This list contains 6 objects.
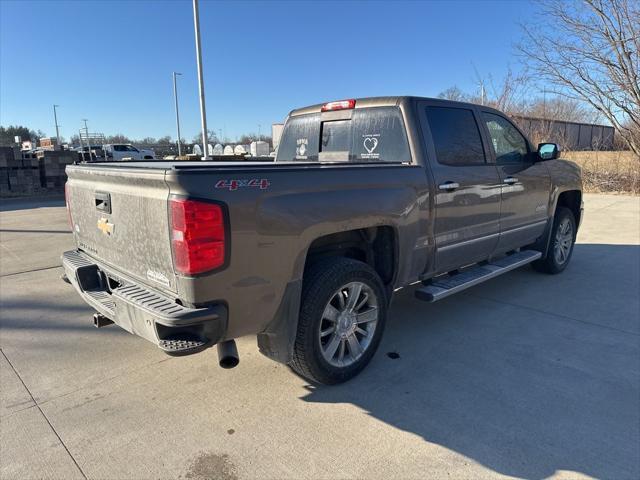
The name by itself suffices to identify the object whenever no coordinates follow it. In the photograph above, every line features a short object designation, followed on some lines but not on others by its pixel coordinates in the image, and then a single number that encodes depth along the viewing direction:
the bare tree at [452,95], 26.11
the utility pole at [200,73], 14.92
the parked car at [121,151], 34.13
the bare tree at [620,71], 13.70
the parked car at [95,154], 23.52
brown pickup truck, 2.43
